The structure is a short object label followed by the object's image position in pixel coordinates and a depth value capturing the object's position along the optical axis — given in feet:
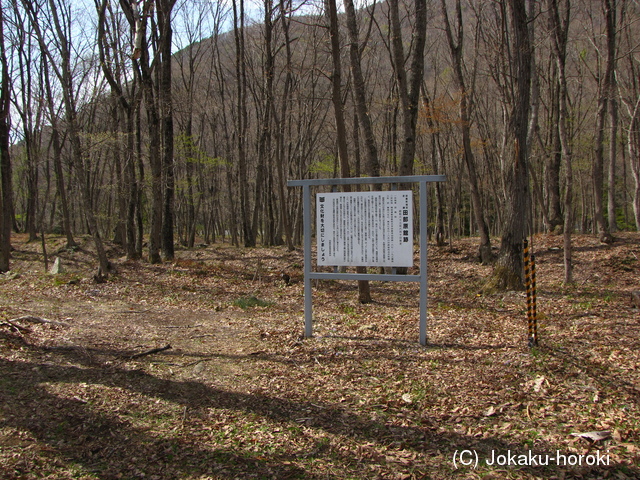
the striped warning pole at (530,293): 17.85
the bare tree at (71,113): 34.47
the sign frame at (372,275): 18.60
